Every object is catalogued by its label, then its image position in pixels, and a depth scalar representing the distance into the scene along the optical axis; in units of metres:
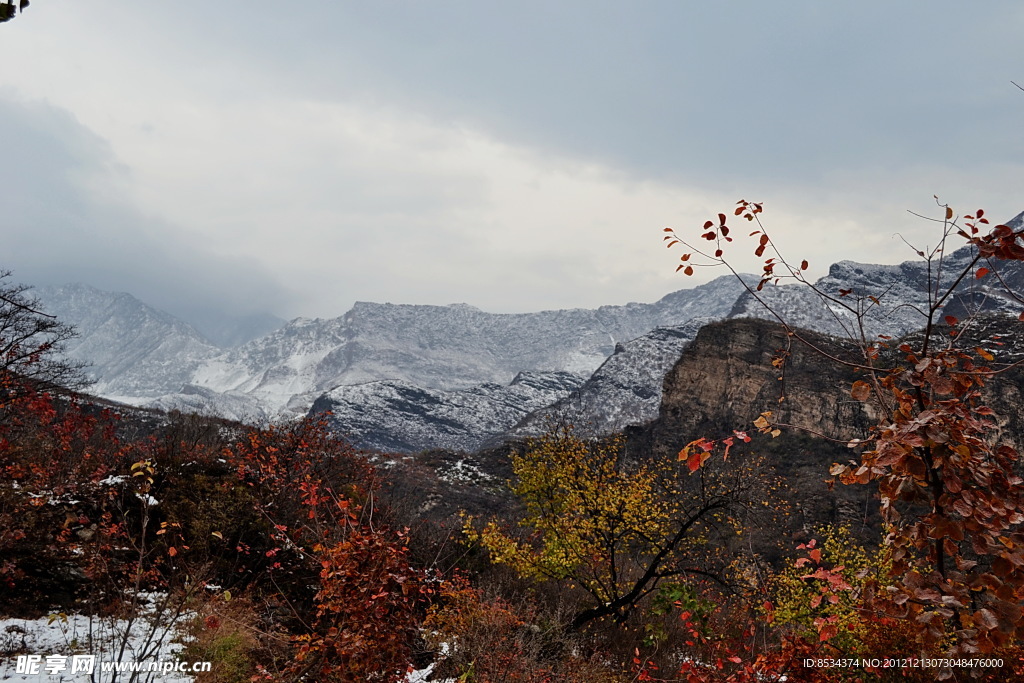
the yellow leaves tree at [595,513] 13.87
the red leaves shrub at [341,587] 7.22
